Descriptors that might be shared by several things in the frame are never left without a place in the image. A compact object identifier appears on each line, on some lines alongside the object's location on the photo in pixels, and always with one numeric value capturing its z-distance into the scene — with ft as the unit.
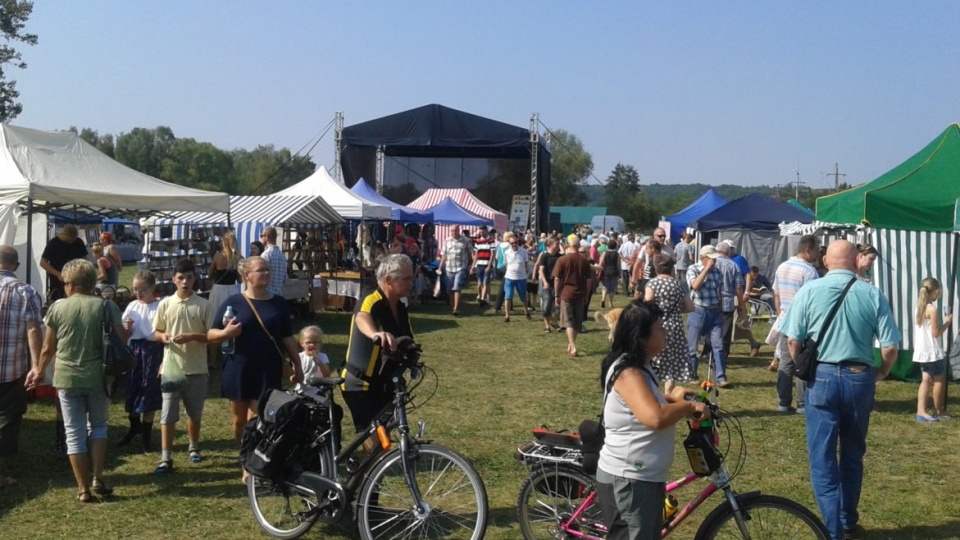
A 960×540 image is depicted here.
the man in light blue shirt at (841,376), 16.46
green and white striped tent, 34.22
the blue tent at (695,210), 86.22
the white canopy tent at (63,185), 31.60
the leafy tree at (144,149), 300.40
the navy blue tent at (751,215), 79.10
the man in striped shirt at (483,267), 64.85
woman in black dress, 19.10
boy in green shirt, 21.58
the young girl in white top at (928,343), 27.63
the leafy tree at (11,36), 136.36
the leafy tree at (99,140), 293.23
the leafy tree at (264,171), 317.83
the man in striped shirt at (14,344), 19.76
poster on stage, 109.60
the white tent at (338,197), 63.67
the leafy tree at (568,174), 351.87
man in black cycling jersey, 16.90
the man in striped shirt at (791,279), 29.53
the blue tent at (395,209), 72.74
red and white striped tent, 93.68
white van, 216.95
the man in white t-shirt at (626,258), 81.85
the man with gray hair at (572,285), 43.09
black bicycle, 15.28
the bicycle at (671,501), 13.19
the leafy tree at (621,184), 345.51
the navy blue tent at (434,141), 107.04
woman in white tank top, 12.07
